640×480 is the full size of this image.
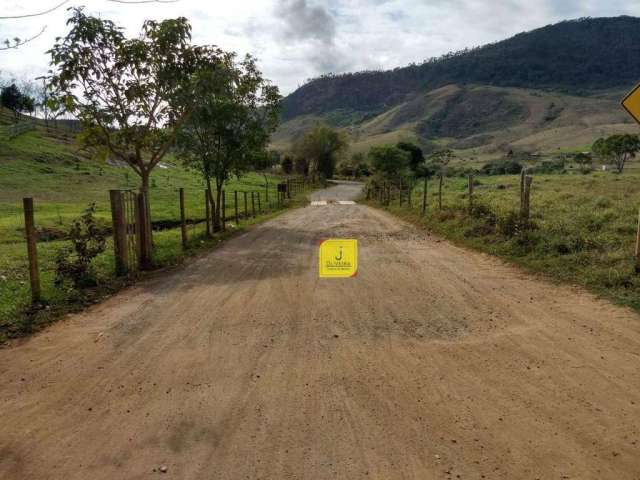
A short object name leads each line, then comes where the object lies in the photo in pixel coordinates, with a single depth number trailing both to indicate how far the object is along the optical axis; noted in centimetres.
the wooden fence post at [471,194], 1442
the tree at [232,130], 1669
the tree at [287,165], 8069
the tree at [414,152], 6851
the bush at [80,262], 808
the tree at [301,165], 7819
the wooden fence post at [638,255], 763
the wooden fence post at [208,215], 1433
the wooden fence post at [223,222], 1643
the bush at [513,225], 1110
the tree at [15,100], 7519
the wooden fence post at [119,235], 903
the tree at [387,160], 4000
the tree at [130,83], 1207
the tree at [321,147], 7619
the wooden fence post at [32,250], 686
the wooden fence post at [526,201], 1138
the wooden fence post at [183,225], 1226
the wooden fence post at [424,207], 1911
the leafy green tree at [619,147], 4841
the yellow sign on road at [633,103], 762
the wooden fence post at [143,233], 988
